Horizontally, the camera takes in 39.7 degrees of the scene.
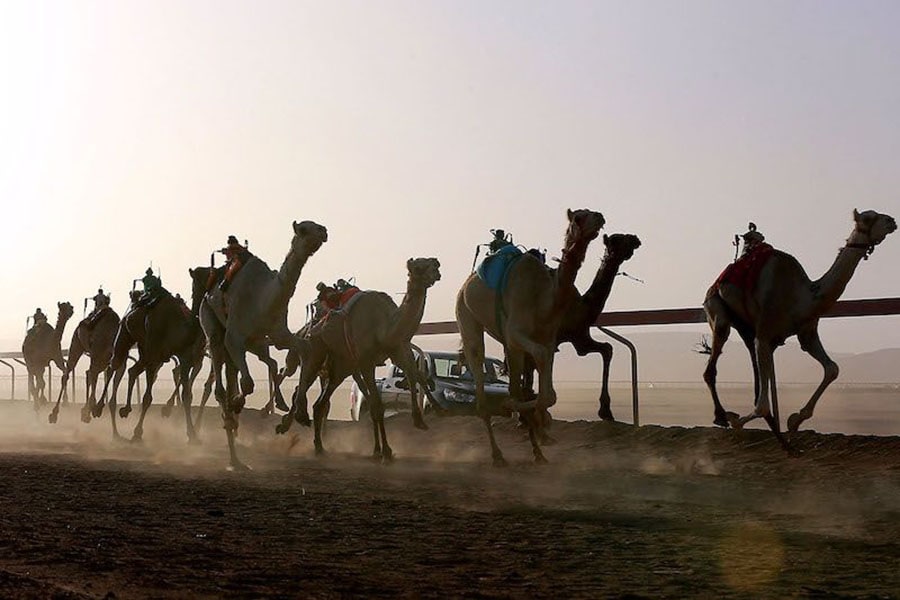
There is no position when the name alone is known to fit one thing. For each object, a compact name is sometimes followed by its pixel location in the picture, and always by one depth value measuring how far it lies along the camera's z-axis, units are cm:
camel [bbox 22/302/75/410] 3170
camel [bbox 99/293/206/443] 2069
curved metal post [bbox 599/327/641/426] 1642
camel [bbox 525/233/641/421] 1380
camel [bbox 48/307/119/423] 2395
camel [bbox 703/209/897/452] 1292
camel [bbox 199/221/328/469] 1434
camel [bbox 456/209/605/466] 1324
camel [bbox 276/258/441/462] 1548
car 2080
